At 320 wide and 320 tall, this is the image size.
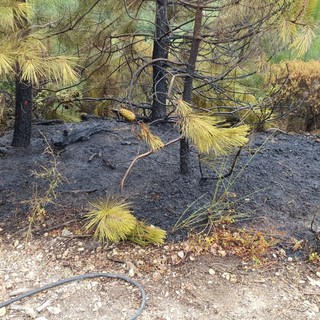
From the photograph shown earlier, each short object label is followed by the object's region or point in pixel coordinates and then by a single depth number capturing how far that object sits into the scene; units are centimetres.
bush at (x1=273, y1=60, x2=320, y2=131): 426
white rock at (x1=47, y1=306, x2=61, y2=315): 178
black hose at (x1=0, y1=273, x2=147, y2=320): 180
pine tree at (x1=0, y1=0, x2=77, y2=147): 205
